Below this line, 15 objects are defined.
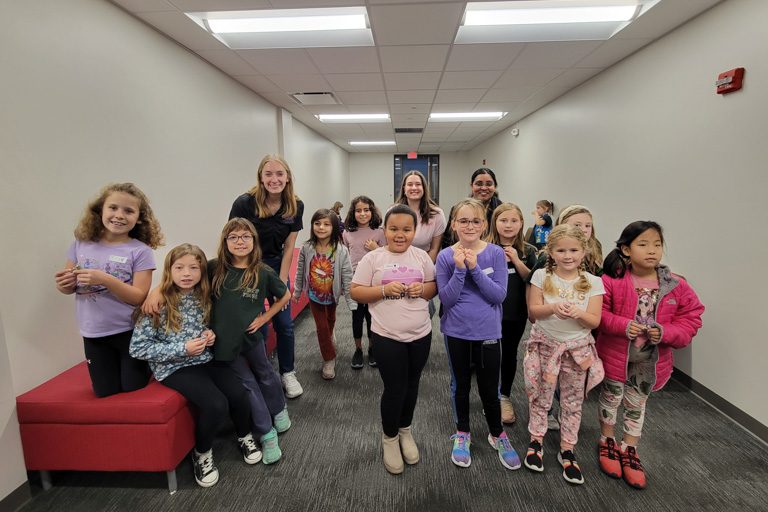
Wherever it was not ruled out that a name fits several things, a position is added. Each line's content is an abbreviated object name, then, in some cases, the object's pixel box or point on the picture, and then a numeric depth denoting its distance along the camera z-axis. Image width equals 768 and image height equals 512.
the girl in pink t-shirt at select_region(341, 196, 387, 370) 2.97
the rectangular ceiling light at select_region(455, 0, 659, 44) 2.61
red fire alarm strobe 2.25
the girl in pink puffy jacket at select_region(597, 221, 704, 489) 1.71
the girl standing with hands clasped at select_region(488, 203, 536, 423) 2.02
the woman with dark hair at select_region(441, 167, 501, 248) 2.43
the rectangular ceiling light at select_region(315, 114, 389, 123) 6.07
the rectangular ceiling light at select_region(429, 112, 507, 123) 5.98
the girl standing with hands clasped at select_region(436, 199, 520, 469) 1.71
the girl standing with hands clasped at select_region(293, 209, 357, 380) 2.70
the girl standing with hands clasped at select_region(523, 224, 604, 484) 1.73
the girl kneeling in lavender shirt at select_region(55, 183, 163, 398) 1.70
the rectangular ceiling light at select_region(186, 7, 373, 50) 2.68
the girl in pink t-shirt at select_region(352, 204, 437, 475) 1.69
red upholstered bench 1.66
